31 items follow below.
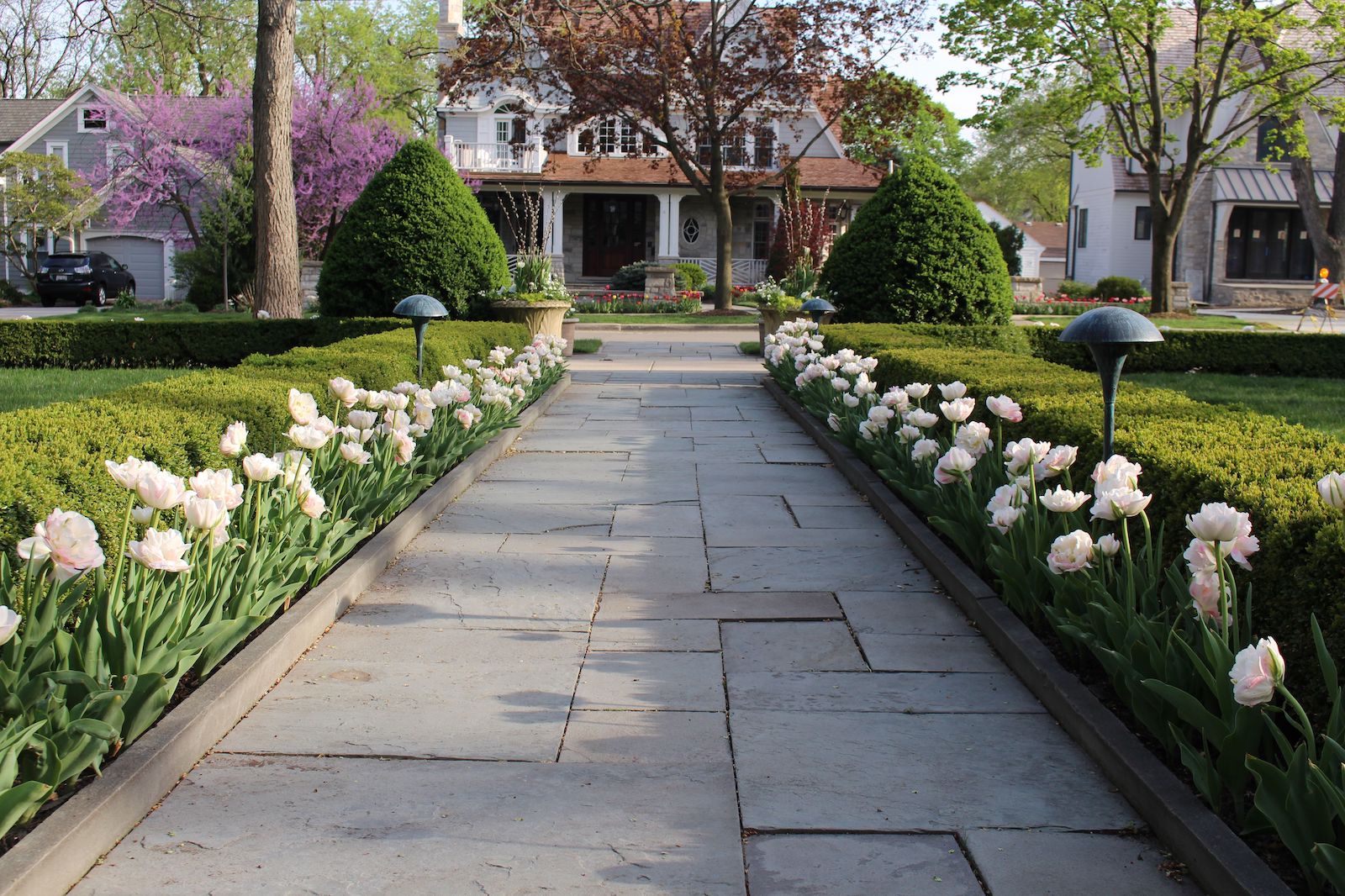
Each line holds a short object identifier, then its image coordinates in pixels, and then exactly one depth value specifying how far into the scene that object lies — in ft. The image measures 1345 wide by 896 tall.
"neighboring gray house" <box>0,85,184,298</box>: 128.98
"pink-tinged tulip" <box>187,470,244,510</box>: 12.14
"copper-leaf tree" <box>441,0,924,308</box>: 82.99
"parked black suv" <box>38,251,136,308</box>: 105.91
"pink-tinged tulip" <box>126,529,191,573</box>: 10.91
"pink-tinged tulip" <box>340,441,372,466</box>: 17.30
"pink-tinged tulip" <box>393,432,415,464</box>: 19.24
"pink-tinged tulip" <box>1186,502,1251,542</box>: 10.23
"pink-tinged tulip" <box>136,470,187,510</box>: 11.30
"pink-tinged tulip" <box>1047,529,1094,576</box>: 12.46
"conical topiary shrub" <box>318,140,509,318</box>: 46.57
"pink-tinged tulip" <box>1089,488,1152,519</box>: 12.23
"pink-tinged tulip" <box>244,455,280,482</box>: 13.85
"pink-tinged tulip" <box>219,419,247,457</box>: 14.34
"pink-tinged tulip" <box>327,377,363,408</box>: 17.83
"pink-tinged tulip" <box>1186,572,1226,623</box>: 10.77
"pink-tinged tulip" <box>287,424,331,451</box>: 15.51
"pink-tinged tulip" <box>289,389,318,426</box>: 15.84
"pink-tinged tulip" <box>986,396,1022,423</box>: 17.49
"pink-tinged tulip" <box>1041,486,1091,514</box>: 13.39
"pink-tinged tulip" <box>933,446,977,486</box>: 16.53
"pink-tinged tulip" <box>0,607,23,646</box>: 9.04
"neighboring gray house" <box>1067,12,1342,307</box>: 124.16
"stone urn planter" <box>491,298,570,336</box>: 51.03
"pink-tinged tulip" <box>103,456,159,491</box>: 11.41
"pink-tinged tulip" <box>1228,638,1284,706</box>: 8.79
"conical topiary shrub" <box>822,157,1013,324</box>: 45.24
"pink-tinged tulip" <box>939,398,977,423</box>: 18.54
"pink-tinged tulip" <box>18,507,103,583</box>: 10.19
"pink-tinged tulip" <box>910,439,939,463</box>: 19.43
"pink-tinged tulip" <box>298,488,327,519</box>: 14.70
